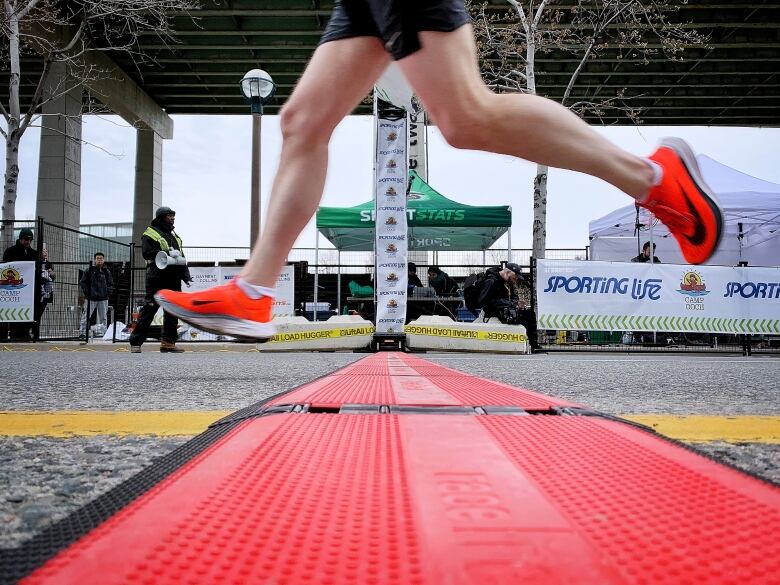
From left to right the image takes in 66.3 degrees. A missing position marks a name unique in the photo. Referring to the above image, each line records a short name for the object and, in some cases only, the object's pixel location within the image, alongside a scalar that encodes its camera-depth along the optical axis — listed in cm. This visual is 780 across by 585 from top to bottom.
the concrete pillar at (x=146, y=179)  2352
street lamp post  890
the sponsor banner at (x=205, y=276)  1167
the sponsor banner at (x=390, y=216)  934
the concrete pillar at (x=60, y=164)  1797
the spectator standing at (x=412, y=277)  1294
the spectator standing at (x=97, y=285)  1180
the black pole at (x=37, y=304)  1064
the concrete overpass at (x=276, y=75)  1764
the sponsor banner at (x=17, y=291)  1046
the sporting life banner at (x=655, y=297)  949
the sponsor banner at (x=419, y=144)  1619
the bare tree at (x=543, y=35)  1391
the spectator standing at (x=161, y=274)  709
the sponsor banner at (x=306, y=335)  988
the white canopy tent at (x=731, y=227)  1335
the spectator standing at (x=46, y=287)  1102
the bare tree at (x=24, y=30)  1252
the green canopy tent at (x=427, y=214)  1355
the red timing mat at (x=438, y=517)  51
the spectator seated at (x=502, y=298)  1012
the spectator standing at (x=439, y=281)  1302
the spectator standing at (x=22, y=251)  1071
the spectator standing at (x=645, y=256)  1108
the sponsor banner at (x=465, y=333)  937
